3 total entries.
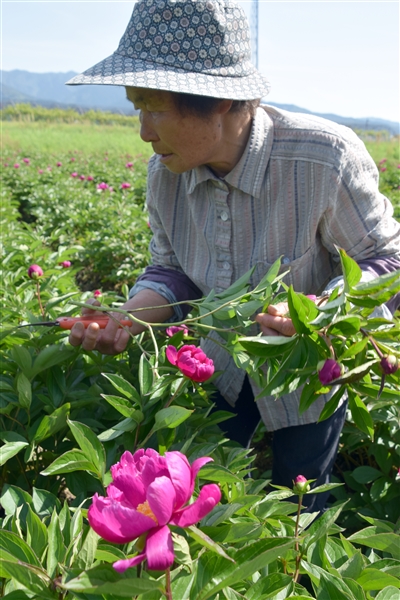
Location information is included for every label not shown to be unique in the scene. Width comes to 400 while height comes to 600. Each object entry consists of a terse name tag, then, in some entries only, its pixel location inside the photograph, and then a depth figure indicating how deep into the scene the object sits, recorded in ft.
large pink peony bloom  1.86
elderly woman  4.50
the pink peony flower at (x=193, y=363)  3.54
